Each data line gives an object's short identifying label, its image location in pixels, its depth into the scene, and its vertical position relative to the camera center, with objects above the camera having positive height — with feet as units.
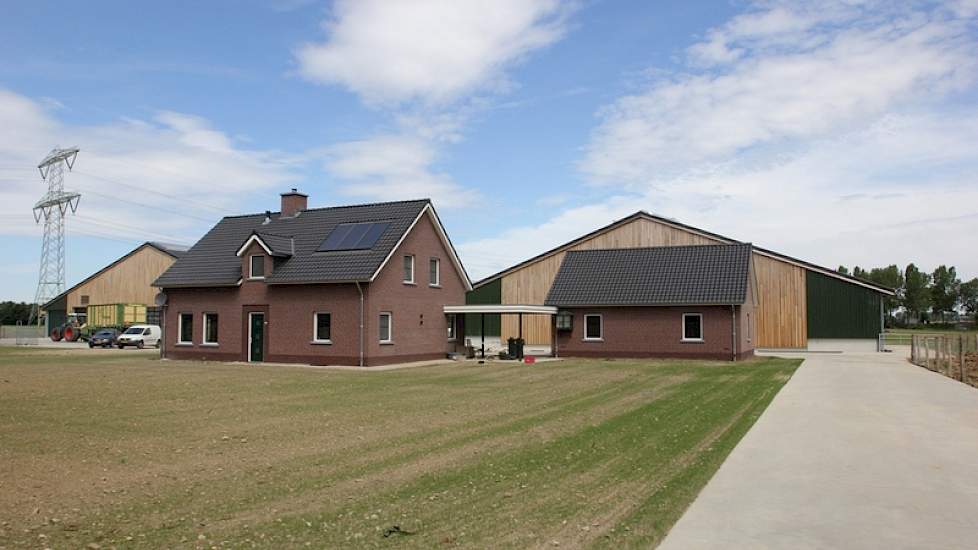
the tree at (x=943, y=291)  387.14 +13.58
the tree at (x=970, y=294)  448.24 +13.43
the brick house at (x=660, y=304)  106.93 +1.97
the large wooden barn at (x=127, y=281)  190.90 +9.61
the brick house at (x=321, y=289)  93.50 +3.72
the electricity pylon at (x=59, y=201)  220.43 +33.95
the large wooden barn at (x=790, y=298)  130.11 +3.32
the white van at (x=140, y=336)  148.77 -3.59
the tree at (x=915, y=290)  400.67 +14.10
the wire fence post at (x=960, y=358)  74.58 -4.03
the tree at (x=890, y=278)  406.82 +21.01
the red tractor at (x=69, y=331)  180.34 -3.10
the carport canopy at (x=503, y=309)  106.63 +1.22
